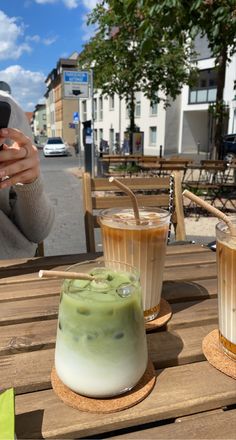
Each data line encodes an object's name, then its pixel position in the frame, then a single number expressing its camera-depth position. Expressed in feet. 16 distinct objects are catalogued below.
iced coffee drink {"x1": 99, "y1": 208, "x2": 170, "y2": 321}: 2.77
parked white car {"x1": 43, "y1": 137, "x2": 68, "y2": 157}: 74.38
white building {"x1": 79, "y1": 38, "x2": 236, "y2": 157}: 63.36
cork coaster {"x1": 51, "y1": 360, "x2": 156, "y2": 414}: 1.88
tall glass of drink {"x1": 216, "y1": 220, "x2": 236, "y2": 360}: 2.19
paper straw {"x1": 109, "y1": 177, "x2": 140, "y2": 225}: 2.72
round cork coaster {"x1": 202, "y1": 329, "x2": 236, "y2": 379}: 2.21
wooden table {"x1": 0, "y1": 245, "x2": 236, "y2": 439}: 1.80
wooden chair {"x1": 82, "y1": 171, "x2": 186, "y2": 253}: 6.15
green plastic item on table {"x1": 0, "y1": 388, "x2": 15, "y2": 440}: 1.63
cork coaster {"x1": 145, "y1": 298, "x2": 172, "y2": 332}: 2.69
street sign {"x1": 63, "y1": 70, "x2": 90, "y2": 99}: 25.22
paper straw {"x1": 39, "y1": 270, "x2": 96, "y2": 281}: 1.76
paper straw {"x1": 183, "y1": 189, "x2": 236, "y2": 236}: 2.33
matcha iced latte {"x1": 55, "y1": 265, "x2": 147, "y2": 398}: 1.87
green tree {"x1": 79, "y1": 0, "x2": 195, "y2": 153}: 31.53
